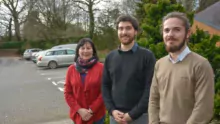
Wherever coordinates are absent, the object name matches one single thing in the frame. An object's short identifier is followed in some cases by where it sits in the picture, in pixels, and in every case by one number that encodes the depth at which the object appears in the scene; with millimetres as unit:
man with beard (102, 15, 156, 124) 2949
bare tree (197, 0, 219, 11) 33772
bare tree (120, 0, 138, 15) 32519
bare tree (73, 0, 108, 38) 35156
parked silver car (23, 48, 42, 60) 37819
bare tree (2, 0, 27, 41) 46219
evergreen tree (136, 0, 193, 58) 4977
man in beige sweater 2188
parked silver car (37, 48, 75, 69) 21391
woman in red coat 3416
